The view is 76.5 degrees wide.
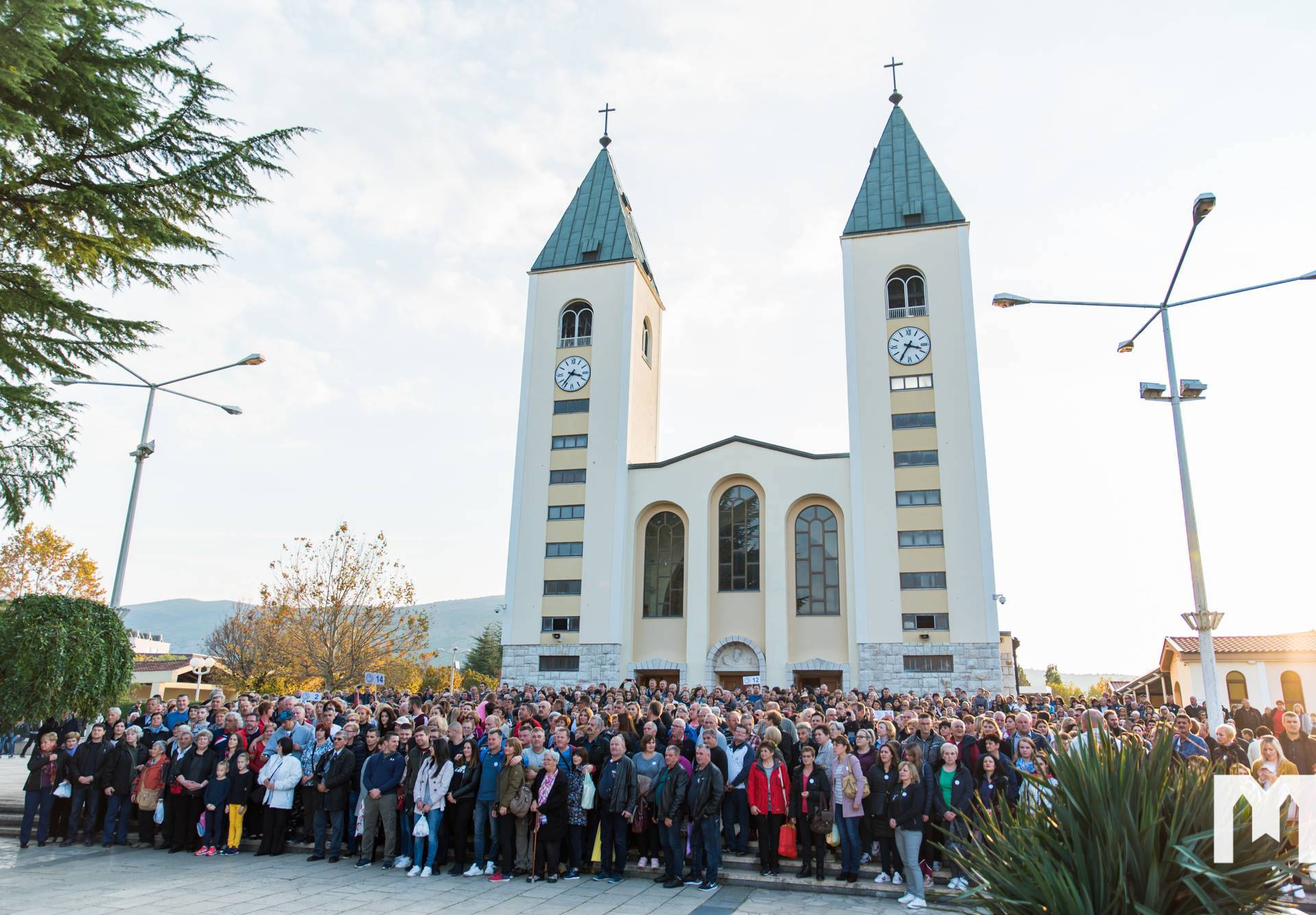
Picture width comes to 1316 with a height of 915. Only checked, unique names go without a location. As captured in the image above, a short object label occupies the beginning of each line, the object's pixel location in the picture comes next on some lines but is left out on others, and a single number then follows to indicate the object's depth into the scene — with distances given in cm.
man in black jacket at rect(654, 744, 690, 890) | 1018
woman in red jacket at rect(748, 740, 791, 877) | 1035
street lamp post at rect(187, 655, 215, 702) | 4538
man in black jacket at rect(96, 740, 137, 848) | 1256
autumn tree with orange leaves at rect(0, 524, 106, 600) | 3738
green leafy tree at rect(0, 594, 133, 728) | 994
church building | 3148
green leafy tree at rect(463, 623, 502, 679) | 5778
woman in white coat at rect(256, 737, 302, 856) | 1180
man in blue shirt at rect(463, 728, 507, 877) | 1080
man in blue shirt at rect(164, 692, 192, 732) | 1492
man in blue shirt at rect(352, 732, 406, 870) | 1123
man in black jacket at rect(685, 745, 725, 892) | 1016
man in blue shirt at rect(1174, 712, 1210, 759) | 1034
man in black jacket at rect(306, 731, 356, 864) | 1144
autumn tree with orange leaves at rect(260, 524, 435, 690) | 3647
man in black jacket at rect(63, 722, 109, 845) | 1261
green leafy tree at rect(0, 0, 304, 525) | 898
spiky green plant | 430
